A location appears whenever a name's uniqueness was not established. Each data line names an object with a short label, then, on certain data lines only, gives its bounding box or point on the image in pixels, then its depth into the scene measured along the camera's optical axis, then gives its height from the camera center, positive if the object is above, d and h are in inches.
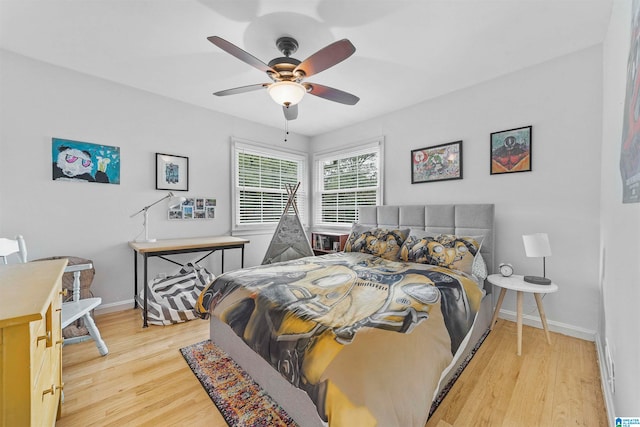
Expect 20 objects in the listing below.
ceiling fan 65.0 +40.4
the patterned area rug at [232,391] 57.4 -45.7
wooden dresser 29.5 -17.7
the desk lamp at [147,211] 120.1 -0.3
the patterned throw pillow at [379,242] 111.3 -13.8
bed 40.2 -23.2
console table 103.1 -15.6
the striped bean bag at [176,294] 106.4 -37.4
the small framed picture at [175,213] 131.6 -1.6
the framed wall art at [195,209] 133.3 +0.8
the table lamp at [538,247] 85.9 -11.6
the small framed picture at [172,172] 127.1 +19.3
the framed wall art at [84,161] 102.8 +20.2
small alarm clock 95.3 -21.4
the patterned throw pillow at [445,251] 91.9 -14.6
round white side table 82.2 -24.6
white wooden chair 69.9 -27.6
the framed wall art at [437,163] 119.7 +23.6
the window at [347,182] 156.8 +19.1
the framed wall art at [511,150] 100.3 +24.6
